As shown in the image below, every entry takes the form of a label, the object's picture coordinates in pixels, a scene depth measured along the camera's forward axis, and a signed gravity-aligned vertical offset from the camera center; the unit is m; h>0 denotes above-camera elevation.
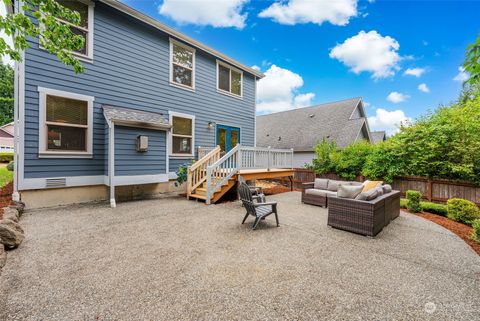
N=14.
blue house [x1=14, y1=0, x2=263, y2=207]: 5.29 +1.55
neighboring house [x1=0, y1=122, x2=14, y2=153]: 23.49 +2.29
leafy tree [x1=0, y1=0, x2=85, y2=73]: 2.92 +2.04
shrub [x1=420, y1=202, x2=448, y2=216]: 6.09 -1.40
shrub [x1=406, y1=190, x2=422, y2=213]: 6.21 -1.22
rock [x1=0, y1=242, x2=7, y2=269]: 2.57 -1.29
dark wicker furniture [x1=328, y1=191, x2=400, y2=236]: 4.00 -1.10
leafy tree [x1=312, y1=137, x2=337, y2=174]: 10.20 +0.17
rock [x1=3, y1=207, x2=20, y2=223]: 3.78 -1.09
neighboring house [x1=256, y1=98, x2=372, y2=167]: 14.45 +2.67
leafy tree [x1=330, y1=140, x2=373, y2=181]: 9.16 +0.08
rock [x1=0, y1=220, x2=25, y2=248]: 3.03 -1.17
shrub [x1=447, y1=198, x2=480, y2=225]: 5.14 -1.26
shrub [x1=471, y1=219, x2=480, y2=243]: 3.86 -1.33
